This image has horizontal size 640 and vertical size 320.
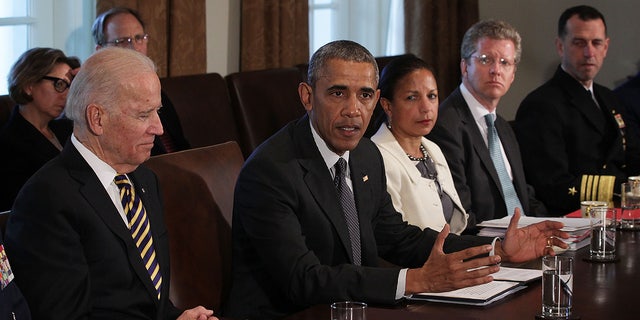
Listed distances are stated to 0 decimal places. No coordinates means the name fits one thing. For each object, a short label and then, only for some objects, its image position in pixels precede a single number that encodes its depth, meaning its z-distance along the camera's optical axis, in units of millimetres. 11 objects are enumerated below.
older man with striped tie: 4127
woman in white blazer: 6442
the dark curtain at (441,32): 12473
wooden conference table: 4218
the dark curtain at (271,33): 10177
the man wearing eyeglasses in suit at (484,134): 7441
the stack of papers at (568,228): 5818
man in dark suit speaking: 4940
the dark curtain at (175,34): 9106
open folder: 4477
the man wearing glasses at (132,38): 8239
